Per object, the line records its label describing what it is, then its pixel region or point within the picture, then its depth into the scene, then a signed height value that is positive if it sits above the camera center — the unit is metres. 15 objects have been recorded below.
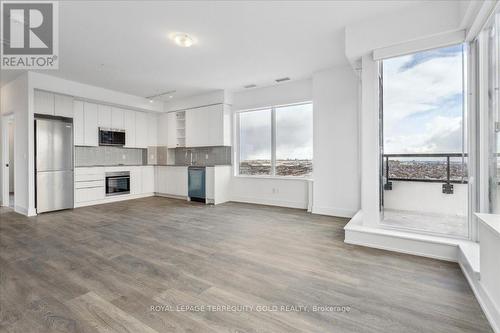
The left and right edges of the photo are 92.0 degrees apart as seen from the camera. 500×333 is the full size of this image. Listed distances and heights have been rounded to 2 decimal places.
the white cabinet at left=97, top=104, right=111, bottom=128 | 5.97 +1.28
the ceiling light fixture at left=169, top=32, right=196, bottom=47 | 3.27 +1.75
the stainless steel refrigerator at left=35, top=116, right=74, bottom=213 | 4.68 +0.07
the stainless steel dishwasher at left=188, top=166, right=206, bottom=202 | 5.97 -0.45
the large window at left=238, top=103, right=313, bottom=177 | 5.28 +0.57
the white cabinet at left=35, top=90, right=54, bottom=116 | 4.67 +1.27
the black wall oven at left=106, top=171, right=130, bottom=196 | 5.98 -0.42
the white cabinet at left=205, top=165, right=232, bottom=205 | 5.79 -0.47
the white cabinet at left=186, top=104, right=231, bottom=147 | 6.00 +1.01
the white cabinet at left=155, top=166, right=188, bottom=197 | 6.49 -0.41
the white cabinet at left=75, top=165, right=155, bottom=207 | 5.39 -0.44
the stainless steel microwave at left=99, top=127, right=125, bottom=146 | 6.00 +0.75
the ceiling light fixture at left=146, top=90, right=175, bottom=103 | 6.09 +1.86
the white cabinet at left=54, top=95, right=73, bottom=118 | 4.97 +1.28
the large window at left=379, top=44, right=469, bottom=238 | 2.80 +0.28
